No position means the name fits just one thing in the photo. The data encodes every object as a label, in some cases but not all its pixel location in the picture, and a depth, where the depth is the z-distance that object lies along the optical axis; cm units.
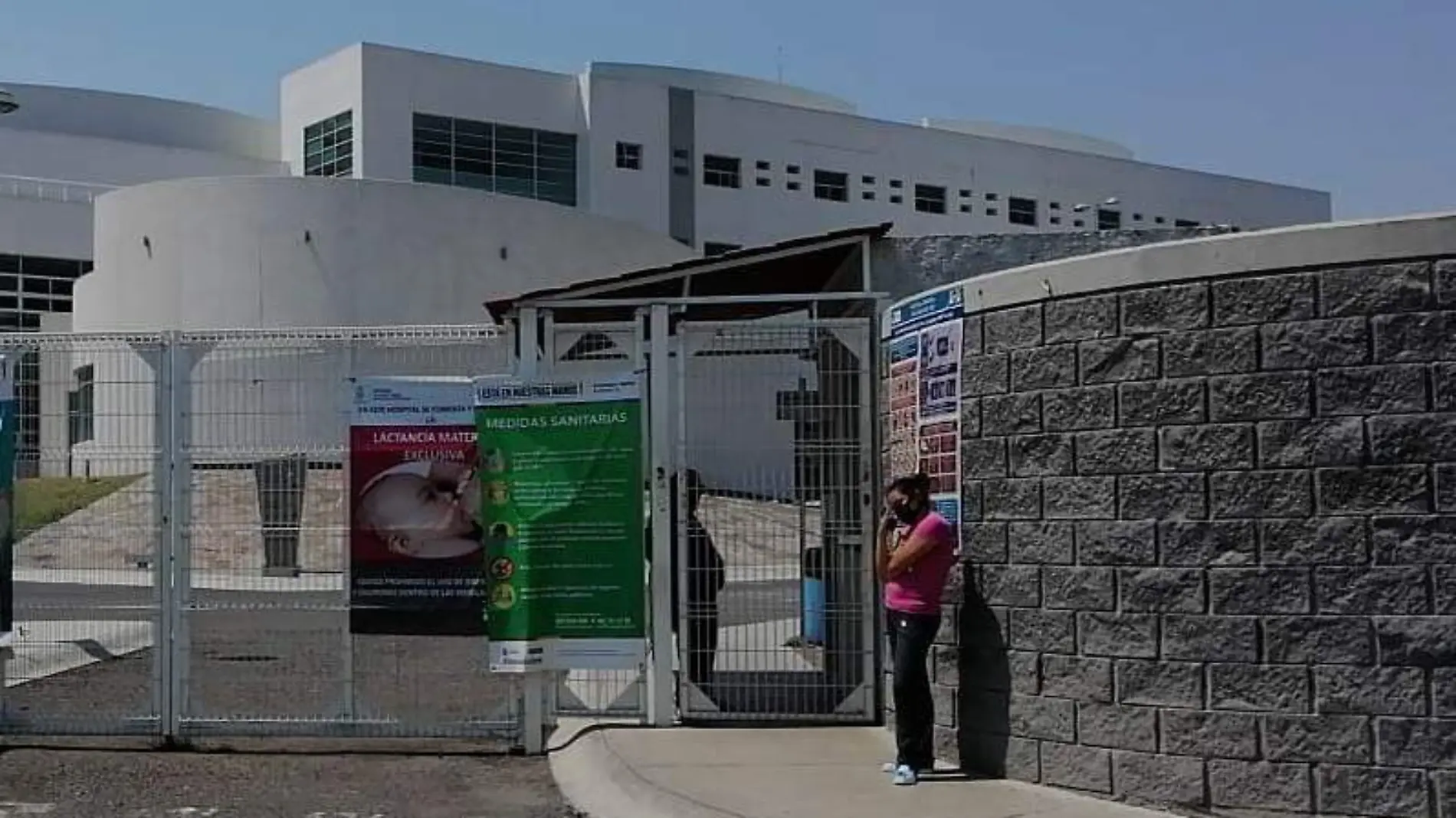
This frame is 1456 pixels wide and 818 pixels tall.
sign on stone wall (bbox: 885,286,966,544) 870
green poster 982
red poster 986
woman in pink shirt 834
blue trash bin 1028
